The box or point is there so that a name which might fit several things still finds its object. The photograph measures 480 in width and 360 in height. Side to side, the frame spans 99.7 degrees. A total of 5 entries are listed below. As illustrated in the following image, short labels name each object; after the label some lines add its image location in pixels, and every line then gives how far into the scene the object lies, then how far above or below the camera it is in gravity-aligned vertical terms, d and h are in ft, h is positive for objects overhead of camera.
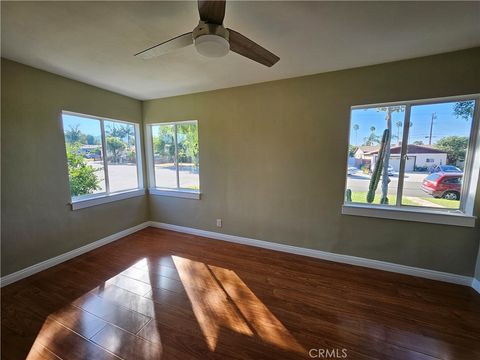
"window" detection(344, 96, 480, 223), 7.01 -0.08
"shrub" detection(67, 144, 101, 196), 9.13 -0.98
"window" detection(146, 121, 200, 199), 11.58 -0.26
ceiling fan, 3.79 +2.46
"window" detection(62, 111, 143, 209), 9.25 -0.22
